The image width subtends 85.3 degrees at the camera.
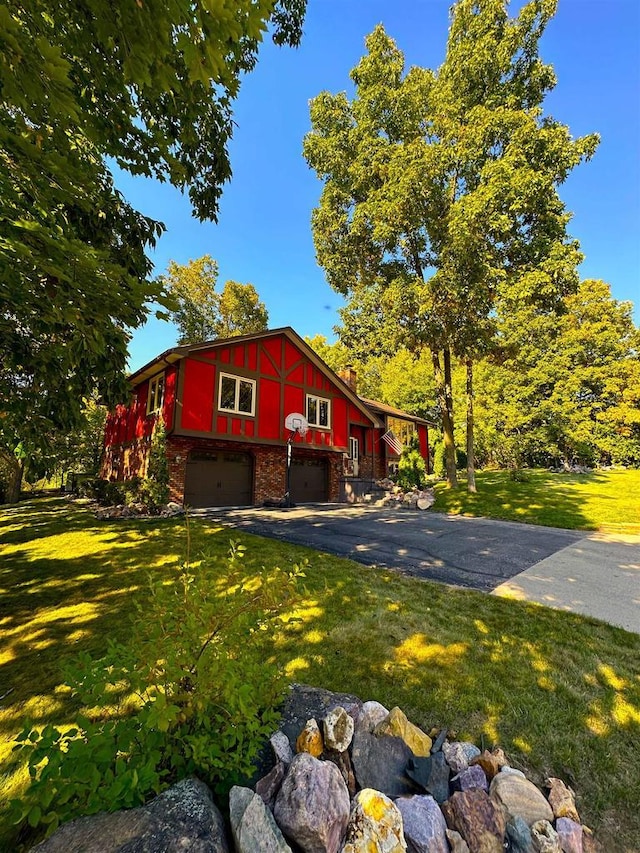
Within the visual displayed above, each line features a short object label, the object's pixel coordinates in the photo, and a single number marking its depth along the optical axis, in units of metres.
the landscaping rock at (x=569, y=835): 1.70
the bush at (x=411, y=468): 16.38
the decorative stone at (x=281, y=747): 1.90
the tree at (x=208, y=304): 25.69
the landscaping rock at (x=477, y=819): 1.66
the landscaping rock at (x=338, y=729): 2.00
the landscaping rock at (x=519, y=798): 1.80
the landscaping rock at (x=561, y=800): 1.86
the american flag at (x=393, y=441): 22.92
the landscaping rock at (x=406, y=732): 2.12
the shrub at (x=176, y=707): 1.36
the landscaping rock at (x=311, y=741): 1.97
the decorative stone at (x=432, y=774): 1.91
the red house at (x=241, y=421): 13.26
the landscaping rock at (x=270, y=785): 1.70
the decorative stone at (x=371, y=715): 2.19
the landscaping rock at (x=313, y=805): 1.52
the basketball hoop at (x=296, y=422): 15.47
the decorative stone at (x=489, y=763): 2.02
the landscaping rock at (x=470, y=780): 1.92
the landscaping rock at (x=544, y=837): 1.61
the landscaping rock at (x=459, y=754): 2.07
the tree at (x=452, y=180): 13.12
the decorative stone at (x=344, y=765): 1.92
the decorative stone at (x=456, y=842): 1.62
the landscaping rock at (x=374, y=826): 1.54
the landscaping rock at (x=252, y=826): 1.43
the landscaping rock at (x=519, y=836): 1.64
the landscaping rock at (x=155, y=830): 1.27
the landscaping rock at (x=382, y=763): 1.94
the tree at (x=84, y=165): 2.00
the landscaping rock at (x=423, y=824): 1.61
